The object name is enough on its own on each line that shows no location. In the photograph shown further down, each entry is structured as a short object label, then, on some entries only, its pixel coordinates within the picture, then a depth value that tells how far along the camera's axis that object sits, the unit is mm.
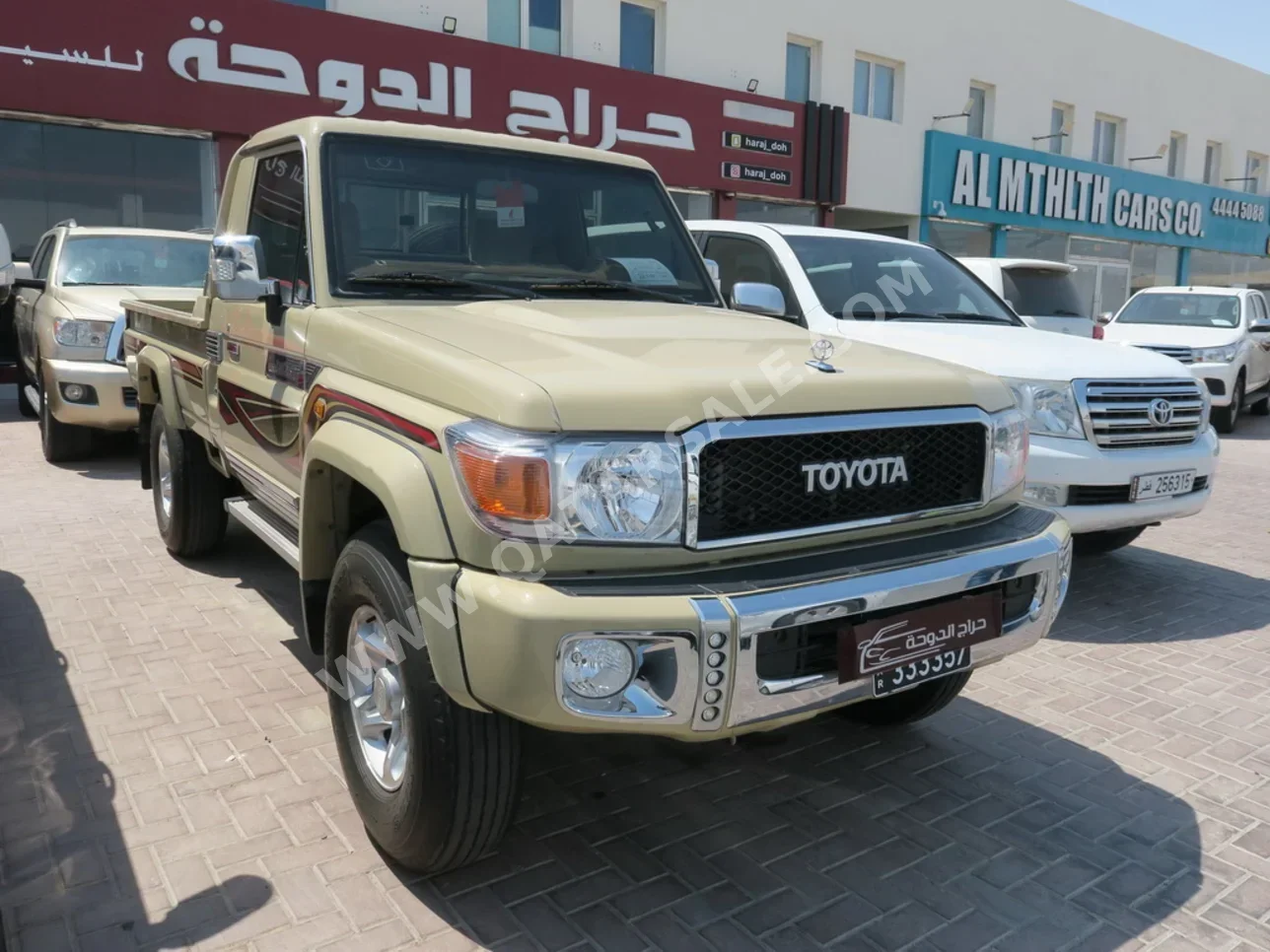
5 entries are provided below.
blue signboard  19922
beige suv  7652
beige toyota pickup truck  2242
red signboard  10625
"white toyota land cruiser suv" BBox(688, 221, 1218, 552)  5020
